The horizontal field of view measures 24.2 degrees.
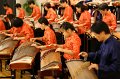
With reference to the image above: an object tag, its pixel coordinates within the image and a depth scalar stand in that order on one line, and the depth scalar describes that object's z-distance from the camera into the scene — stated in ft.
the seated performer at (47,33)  16.33
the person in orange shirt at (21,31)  17.07
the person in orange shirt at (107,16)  18.47
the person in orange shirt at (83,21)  20.37
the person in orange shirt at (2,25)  23.52
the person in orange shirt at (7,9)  34.77
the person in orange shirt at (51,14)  26.58
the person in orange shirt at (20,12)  31.78
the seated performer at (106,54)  9.32
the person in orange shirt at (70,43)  13.20
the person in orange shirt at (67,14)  24.29
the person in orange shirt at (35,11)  31.05
